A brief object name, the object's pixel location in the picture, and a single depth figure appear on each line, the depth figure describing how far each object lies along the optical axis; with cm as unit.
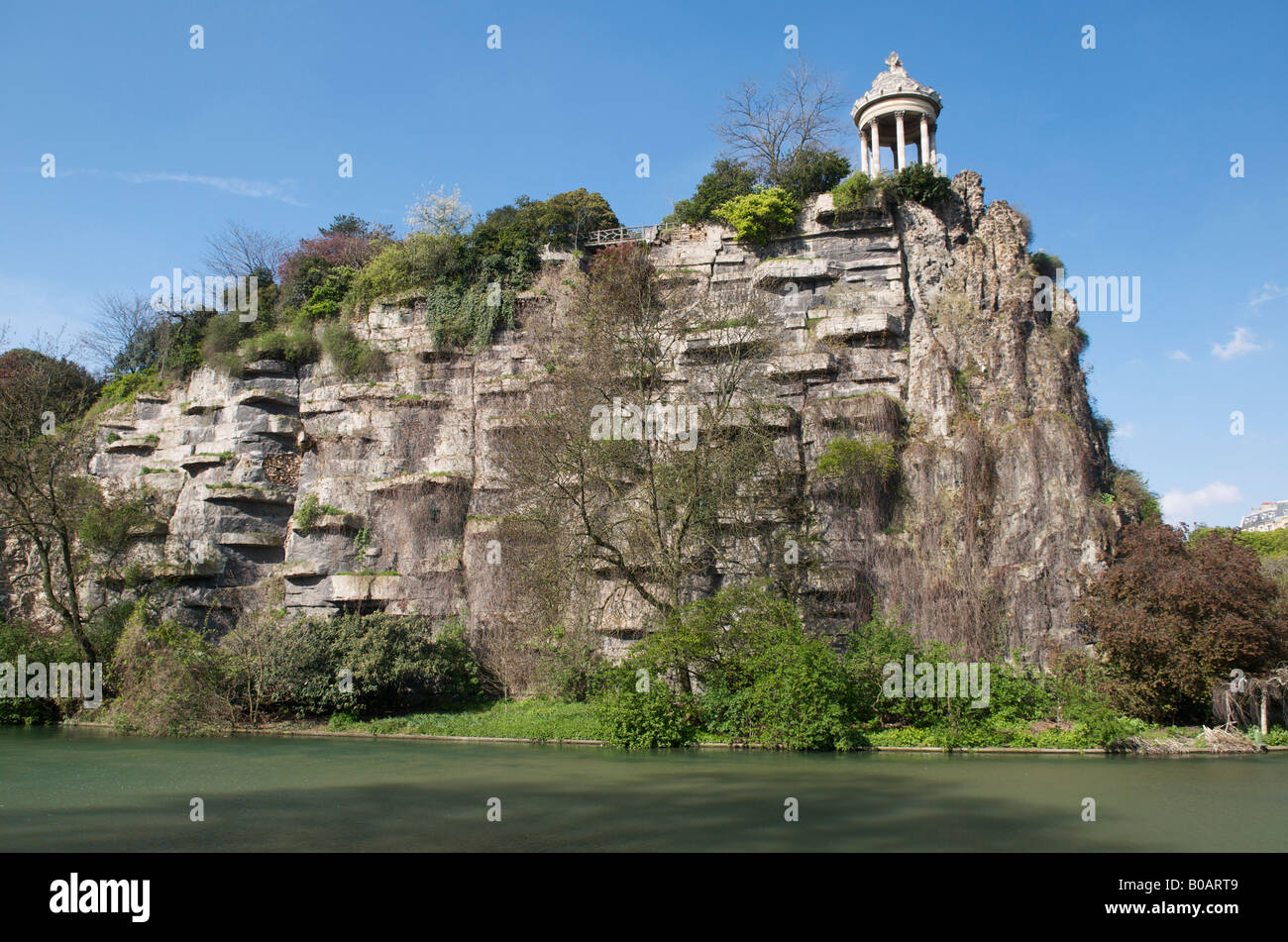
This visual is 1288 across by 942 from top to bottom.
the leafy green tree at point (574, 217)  3216
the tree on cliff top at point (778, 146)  3191
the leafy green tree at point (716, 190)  3108
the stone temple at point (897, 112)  3102
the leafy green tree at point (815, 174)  3042
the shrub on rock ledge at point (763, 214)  2938
